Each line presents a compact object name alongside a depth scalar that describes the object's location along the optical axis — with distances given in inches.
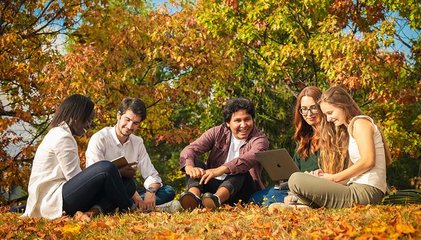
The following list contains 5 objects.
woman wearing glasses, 295.7
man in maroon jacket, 295.7
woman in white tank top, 249.9
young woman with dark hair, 265.9
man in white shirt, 303.3
